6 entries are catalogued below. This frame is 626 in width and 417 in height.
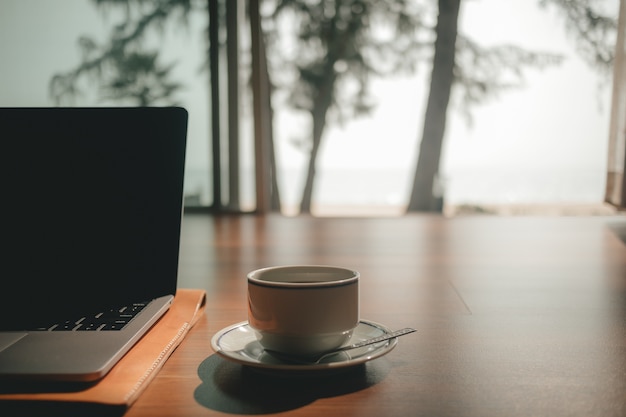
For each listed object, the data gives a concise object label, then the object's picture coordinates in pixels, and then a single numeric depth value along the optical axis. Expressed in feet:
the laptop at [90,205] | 1.95
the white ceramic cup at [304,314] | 1.38
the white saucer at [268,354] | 1.30
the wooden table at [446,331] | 1.23
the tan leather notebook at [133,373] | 1.17
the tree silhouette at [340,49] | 20.52
